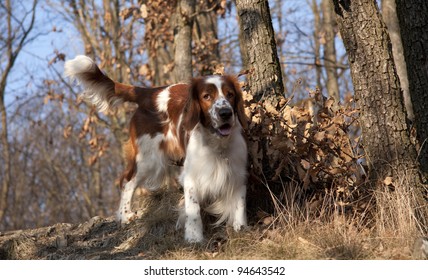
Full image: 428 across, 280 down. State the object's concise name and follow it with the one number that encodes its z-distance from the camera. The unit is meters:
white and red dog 8.79
